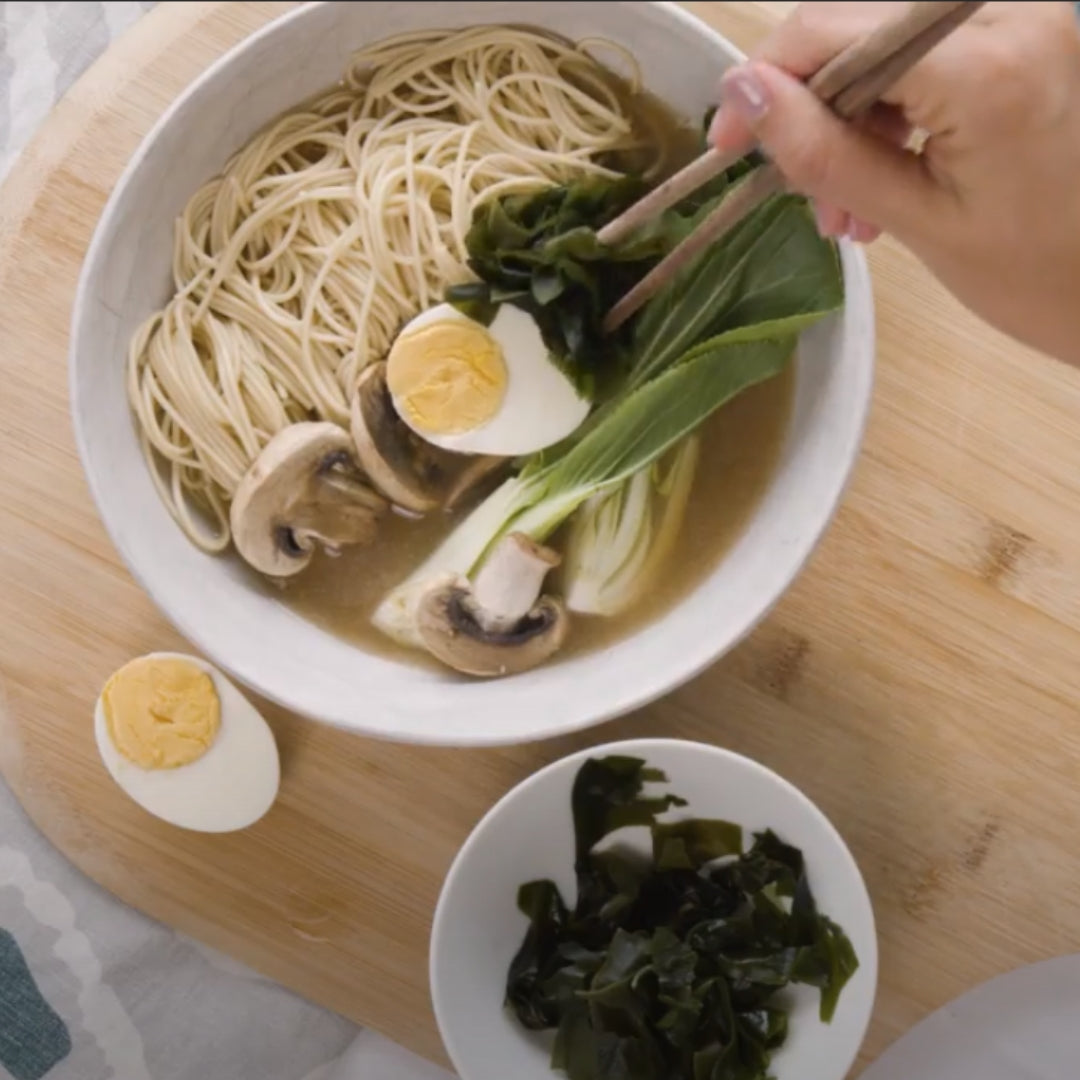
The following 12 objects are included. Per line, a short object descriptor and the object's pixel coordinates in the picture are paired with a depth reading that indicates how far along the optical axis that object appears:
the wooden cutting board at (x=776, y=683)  0.63
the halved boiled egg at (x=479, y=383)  0.63
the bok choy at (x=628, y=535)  0.64
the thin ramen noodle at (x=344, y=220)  0.63
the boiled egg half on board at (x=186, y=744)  0.62
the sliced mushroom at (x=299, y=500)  0.62
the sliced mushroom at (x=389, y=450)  0.63
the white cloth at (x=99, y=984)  0.65
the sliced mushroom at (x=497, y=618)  0.62
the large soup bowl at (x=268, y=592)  0.59
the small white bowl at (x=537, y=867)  0.61
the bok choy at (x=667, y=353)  0.60
